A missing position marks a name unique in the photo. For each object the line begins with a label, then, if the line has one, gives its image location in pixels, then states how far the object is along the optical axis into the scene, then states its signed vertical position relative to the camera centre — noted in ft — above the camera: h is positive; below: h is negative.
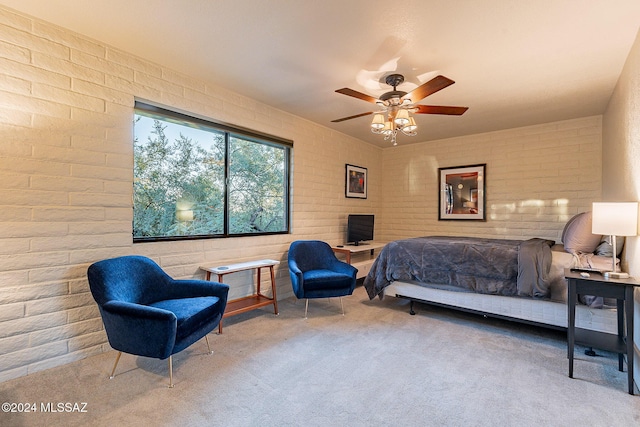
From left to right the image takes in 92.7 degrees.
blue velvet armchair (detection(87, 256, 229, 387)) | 6.35 -2.31
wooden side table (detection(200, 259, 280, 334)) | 10.02 -3.21
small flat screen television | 16.61 -0.91
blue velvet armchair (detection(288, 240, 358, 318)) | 11.08 -2.39
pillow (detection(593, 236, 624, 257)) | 9.64 -1.07
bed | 9.05 -2.12
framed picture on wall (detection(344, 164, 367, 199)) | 17.37 +1.79
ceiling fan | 8.81 +3.24
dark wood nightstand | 6.63 -2.30
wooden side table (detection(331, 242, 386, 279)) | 15.08 -1.96
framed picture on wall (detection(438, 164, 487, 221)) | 16.55 +1.16
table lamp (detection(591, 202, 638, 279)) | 6.84 -0.13
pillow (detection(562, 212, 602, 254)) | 10.16 -0.80
